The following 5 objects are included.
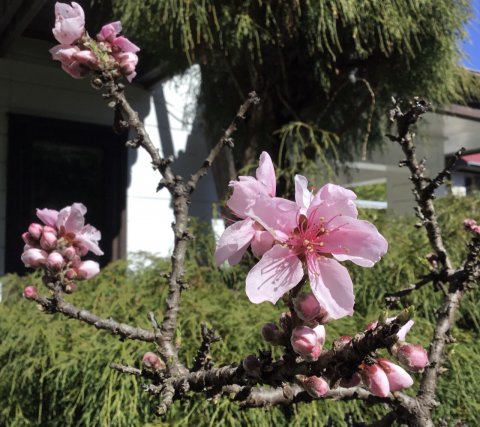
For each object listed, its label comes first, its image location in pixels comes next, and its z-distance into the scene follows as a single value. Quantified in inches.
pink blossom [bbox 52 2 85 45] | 11.9
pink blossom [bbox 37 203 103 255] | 12.3
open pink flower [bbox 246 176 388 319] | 7.6
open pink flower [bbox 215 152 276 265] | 7.9
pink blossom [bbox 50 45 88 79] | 11.9
